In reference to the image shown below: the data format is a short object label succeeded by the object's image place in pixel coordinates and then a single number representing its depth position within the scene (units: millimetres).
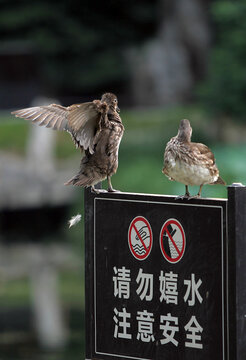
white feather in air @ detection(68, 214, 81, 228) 7282
